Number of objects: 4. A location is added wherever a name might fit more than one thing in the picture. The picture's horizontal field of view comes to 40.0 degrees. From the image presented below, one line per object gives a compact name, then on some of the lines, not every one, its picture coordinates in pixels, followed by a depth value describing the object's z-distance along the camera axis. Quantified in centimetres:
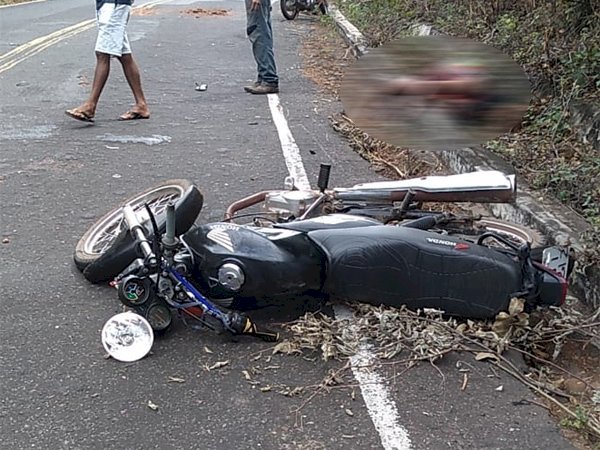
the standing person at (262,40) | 934
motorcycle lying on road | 380
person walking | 788
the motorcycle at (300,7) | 1812
